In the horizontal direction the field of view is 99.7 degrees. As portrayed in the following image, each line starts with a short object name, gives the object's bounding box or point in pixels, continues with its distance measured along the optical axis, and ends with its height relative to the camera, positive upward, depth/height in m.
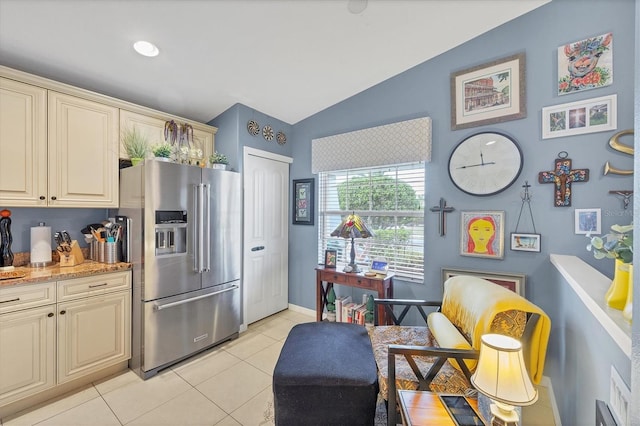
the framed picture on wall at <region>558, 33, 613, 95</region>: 1.94 +1.11
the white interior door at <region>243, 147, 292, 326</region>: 3.25 -0.29
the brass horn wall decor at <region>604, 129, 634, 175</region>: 1.84 +0.45
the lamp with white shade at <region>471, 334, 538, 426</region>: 1.02 -0.66
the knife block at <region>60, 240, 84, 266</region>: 2.25 -0.39
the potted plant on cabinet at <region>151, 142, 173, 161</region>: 2.42 +0.54
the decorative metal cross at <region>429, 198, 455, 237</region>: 2.58 -0.02
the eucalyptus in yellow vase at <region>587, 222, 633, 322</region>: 0.88 -0.17
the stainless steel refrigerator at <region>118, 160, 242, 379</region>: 2.28 -0.43
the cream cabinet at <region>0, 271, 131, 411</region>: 1.81 -0.91
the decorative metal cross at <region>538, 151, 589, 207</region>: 2.02 +0.27
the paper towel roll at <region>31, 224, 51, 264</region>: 2.19 -0.28
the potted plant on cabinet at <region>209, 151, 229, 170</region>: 2.84 +0.53
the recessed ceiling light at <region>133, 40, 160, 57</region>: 2.07 +1.28
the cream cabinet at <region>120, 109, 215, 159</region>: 2.56 +0.87
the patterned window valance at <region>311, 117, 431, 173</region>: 2.65 +0.72
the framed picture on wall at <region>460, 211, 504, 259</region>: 2.32 -0.18
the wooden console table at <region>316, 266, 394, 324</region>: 2.64 -0.73
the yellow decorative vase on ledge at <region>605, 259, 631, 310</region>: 0.94 -0.26
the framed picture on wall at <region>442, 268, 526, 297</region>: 2.21 -0.55
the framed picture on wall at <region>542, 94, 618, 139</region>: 1.91 +0.72
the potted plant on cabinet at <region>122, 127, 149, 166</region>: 2.49 +0.62
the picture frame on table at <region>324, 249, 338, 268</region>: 3.12 -0.54
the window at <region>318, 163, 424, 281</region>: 2.81 +0.01
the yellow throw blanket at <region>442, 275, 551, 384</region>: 1.49 -0.60
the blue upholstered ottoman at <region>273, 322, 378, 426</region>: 1.50 -1.01
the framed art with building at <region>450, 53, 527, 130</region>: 2.25 +1.06
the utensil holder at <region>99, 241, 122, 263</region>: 2.39 -0.37
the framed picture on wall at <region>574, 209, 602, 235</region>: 1.94 -0.06
